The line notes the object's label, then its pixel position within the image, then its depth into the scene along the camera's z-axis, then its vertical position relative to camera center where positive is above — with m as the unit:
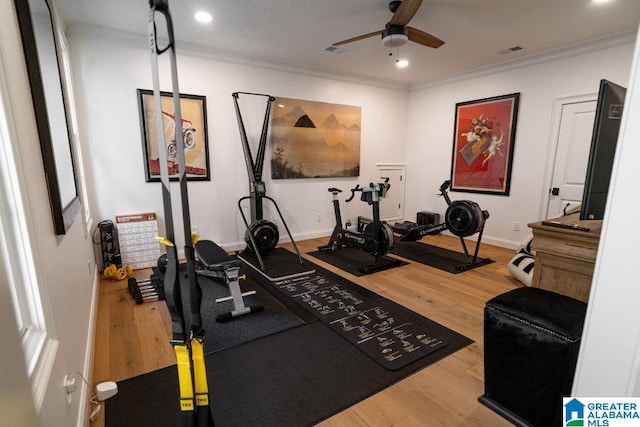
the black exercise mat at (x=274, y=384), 1.64 -1.32
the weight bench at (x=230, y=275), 2.67 -1.00
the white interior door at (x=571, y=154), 3.91 +0.06
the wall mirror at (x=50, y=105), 1.34 +0.27
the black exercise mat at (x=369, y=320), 2.21 -1.32
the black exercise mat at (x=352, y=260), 3.89 -1.33
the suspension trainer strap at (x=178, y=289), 0.88 -0.38
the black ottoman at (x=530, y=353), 1.38 -0.90
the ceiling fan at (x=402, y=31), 2.57 +1.18
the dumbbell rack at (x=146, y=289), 2.97 -1.28
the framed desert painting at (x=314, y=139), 4.77 +0.30
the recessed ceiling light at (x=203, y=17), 3.09 +1.39
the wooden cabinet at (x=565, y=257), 1.61 -0.53
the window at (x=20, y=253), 0.97 -0.30
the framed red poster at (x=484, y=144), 4.63 +0.22
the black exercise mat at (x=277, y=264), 3.65 -1.32
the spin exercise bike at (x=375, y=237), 3.81 -0.96
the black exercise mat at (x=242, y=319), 2.37 -1.33
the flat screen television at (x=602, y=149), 1.23 +0.04
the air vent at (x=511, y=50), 3.98 +1.37
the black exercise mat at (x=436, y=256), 3.91 -1.33
